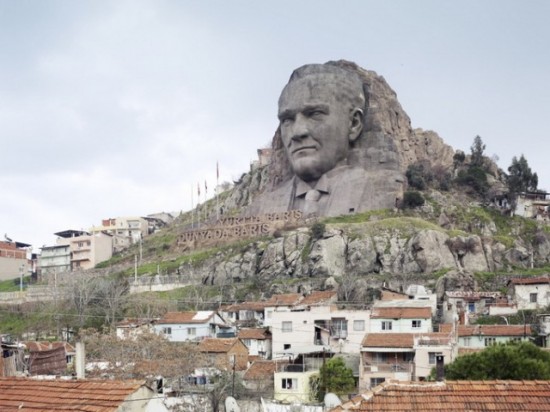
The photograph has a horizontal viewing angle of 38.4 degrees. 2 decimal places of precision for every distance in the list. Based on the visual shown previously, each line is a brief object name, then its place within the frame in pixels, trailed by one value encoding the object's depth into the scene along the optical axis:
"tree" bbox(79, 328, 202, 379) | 34.72
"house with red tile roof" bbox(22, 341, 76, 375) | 37.91
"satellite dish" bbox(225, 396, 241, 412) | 22.06
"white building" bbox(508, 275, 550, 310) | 51.62
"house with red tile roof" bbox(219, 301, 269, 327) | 53.19
